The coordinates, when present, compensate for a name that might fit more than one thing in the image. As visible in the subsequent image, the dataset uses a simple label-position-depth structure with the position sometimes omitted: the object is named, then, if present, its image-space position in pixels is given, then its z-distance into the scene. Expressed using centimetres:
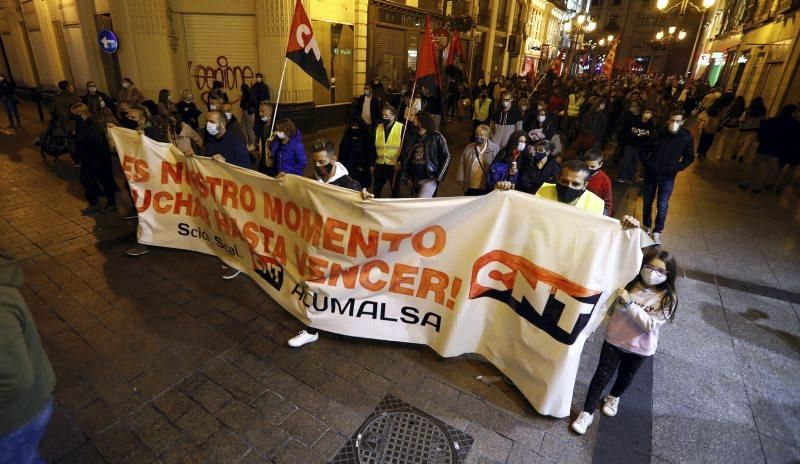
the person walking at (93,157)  646
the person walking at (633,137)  877
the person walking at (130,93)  1039
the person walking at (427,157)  580
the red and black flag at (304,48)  566
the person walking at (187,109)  1019
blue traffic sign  1162
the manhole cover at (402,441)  292
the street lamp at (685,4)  1381
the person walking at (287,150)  543
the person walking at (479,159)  561
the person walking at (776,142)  899
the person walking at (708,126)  1216
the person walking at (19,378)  181
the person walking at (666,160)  631
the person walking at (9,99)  1298
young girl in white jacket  274
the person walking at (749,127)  1152
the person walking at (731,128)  1231
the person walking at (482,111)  1209
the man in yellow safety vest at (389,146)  638
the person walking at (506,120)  966
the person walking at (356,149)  650
